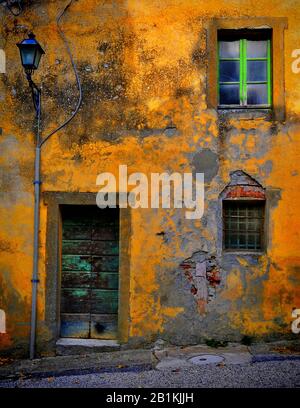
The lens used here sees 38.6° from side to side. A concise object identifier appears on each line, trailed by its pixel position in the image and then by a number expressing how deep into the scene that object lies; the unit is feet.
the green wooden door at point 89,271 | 22.54
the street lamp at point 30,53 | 19.63
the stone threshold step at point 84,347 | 21.56
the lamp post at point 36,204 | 21.45
